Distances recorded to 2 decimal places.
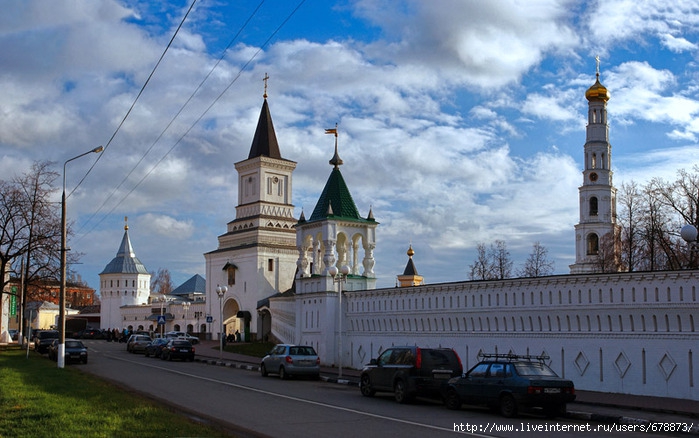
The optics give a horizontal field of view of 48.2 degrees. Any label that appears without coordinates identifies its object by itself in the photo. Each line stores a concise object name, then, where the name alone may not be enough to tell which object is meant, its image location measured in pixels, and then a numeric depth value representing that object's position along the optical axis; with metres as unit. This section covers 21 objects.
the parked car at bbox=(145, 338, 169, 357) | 43.03
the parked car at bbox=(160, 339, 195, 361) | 41.16
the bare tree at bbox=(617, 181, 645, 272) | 47.47
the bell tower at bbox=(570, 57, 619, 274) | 76.12
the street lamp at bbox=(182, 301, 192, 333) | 80.14
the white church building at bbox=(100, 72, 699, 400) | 20.52
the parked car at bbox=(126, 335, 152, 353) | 49.12
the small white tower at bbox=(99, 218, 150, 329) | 96.56
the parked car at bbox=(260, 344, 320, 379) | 27.91
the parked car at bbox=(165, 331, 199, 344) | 58.11
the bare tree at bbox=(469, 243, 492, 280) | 72.81
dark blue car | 15.98
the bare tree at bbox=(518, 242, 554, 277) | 69.31
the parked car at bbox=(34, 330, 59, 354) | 47.50
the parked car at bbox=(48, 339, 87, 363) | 36.16
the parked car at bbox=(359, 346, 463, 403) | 19.61
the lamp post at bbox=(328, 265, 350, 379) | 28.99
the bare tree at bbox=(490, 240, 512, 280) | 72.12
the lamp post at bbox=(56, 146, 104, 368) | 31.23
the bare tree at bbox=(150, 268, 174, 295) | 151.56
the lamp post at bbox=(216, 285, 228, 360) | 42.69
